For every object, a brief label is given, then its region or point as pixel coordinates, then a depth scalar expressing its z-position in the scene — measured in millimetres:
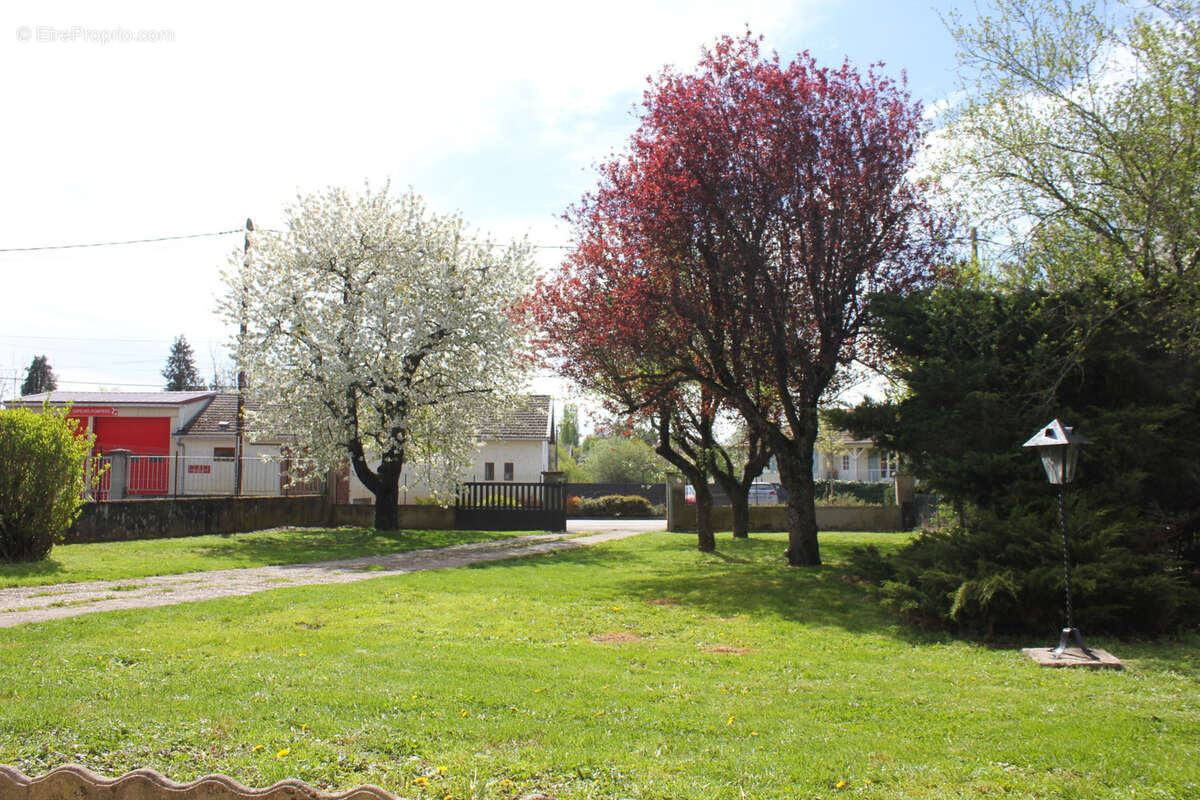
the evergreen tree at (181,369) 91725
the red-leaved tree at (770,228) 14688
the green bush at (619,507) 40500
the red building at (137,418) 37281
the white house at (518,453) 41344
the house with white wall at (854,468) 56719
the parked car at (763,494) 44031
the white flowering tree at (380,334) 23047
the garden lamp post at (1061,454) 8602
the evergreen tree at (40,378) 78875
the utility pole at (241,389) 23453
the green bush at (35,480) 13617
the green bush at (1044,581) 9008
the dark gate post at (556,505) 27547
